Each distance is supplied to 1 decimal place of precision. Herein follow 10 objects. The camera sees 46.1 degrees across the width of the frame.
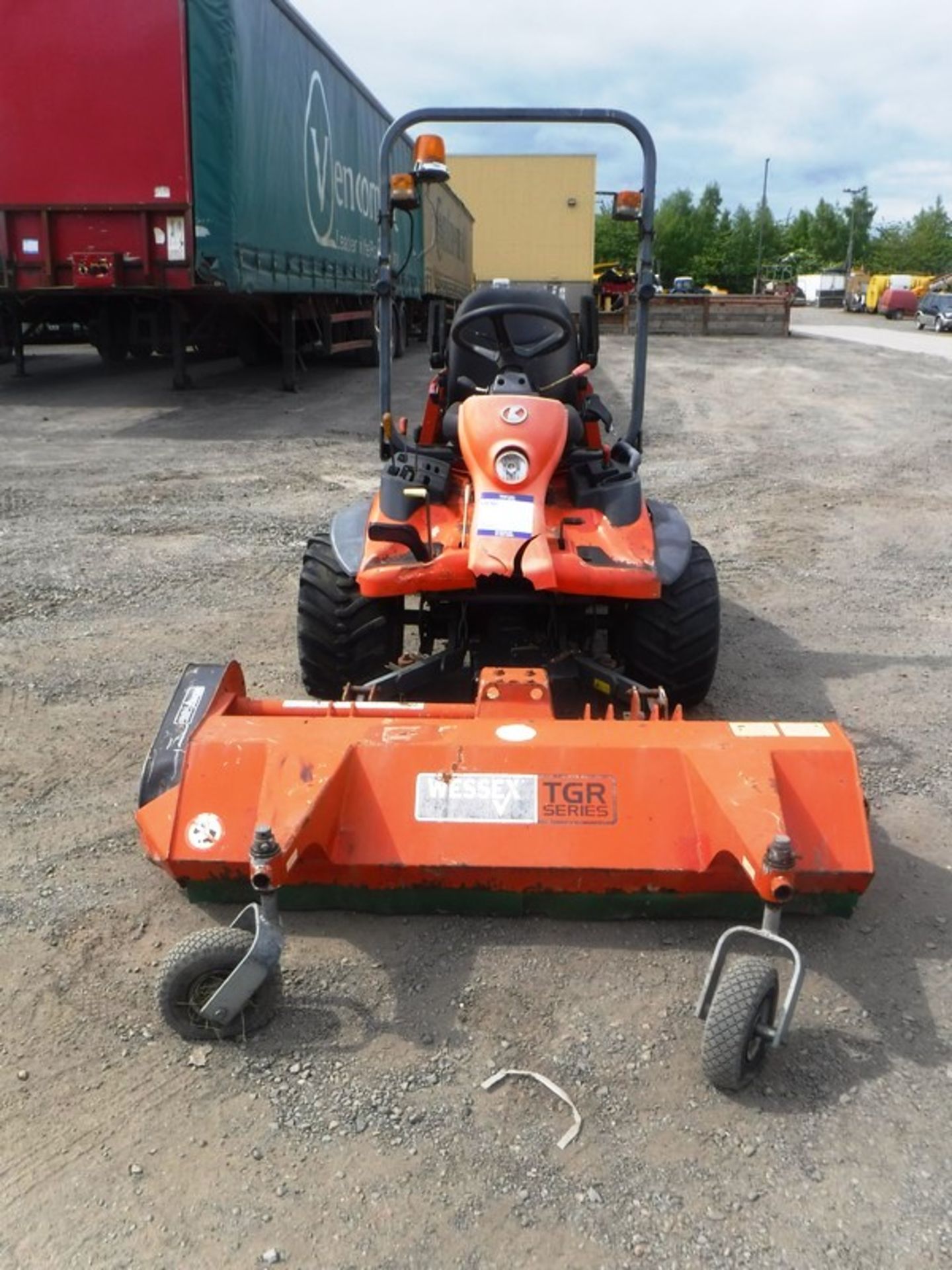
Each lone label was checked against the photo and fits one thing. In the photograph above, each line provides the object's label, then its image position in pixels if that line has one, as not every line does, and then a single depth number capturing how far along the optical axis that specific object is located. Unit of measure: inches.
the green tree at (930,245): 3262.8
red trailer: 420.5
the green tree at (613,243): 2372.0
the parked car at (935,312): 1574.8
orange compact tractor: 112.5
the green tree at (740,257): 2920.3
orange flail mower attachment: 118.4
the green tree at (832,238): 3459.6
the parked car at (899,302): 2032.5
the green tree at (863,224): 3393.2
